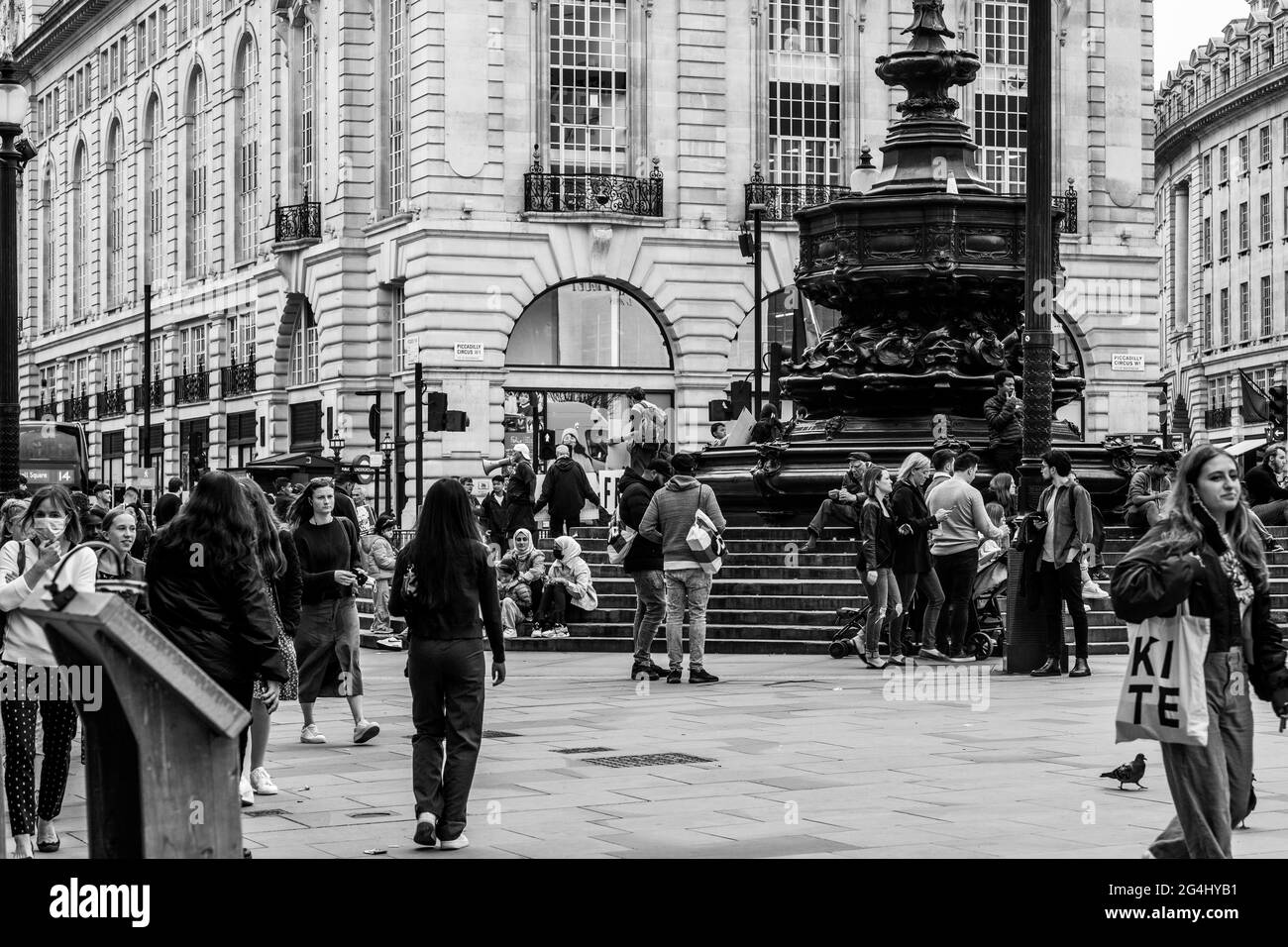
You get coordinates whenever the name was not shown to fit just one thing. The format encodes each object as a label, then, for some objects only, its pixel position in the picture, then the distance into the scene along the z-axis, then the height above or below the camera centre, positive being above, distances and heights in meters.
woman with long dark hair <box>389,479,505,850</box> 9.78 -0.59
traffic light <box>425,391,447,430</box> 36.62 +1.52
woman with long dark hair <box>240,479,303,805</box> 10.65 -0.53
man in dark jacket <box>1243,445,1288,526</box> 22.18 +0.01
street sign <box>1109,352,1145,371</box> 50.75 +3.16
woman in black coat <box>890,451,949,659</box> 18.59 -0.41
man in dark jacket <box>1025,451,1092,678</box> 17.28 -0.45
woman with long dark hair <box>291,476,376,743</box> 13.56 -0.59
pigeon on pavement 10.69 -1.39
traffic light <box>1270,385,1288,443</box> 36.78 +1.44
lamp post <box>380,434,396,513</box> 48.66 +0.84
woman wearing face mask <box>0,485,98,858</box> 9.59 -0.93
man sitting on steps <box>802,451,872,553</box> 20.73 -0.06
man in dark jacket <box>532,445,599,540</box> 26.50 +0.10
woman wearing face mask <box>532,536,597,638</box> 22.22 -0.95
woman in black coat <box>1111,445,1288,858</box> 7.48 -0.41
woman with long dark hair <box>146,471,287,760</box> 9.34 -0.42
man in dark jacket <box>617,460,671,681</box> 18.05 -0.83
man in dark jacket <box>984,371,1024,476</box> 22.58 +0.74
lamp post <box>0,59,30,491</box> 19.98 +2.11
